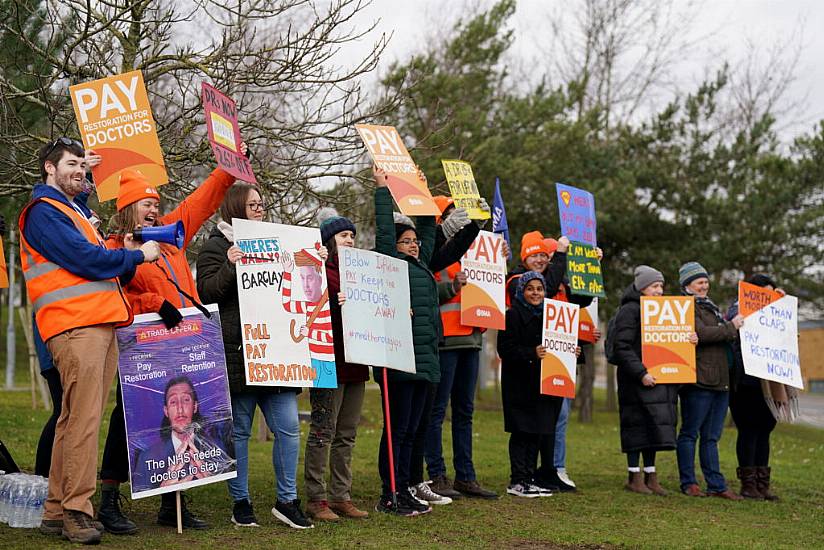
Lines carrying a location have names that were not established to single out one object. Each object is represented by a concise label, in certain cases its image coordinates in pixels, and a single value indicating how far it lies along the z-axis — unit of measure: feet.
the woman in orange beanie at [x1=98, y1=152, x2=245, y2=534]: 20.47
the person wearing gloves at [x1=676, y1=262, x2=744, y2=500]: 31.73
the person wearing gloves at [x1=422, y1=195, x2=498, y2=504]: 27.61
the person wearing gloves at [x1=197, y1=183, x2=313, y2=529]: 21.74
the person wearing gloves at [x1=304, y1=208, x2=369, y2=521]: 23.50
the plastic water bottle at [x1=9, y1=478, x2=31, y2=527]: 20.26
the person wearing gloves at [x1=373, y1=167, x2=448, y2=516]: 25.05
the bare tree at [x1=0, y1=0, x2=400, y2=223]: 25.77
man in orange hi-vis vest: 18.88
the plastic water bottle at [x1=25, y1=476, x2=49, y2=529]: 20.27
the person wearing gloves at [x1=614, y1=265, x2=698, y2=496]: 31.07
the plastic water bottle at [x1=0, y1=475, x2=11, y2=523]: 20.42
